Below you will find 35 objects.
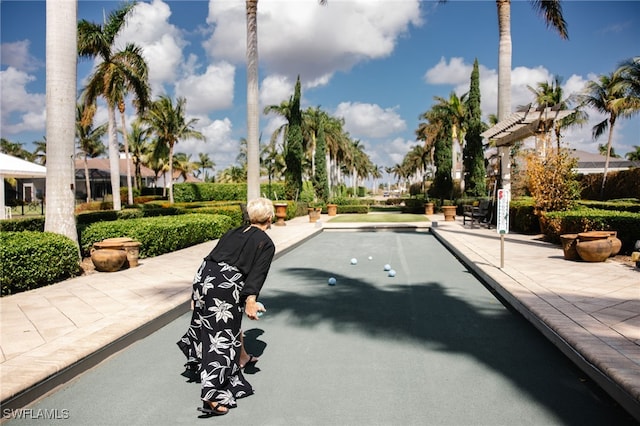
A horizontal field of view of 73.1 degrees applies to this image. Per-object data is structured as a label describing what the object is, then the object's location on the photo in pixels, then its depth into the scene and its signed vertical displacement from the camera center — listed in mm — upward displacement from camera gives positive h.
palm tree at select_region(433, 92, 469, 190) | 36069 +7079
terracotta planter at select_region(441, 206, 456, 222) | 21844 -957
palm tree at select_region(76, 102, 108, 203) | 48656 +6331
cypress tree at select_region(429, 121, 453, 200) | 33219 +2172
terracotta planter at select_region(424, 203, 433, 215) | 29391 -944
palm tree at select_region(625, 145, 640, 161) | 61469 +5848
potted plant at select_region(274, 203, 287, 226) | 20591 -985
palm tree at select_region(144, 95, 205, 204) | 37456 +6424
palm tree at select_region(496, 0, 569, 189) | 15797 +4856
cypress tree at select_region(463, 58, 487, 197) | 28516 +3050
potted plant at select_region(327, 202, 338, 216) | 29266 -1001
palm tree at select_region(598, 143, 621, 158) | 70638 +7522
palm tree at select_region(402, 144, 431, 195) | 84625 +7229
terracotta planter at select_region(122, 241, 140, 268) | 8609 -1156
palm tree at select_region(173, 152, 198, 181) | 59134 +4245
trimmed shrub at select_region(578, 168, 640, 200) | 23138 +570
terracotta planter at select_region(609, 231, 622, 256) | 8808 -1002
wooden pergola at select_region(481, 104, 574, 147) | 13234 +2359
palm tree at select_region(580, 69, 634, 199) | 31422 +7607
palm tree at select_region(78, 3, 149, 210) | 21109 +6521
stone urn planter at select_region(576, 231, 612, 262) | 8492 -1021
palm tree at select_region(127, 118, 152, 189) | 50594 +6085
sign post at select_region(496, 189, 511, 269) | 8238 -341
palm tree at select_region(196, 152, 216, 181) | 89025 +6670
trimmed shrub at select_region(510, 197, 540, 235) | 14258 -818
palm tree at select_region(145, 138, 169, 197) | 44250 +4218
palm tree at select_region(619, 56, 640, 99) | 29933 +8367
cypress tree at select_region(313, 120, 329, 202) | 38562 +2096
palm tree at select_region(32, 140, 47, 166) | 68500 +7083
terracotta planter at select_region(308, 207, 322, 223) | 23539 -1172
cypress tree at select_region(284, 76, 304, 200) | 31562 +2984
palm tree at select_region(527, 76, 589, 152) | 38500 +8823
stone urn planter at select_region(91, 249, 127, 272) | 8047 -1211
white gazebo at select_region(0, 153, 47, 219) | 19000 +1128
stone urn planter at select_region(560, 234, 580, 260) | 8922 -1093
